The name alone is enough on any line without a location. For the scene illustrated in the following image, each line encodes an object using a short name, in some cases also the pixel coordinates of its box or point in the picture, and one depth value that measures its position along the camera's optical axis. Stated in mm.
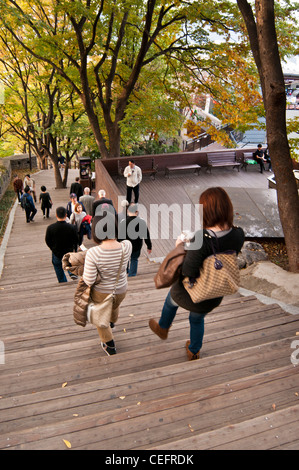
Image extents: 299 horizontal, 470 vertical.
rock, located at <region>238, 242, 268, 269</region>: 7347
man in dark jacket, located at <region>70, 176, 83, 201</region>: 11617
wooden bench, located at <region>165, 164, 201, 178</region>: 14477
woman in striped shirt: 3416
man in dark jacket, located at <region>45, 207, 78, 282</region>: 6027
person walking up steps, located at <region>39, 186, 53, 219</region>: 12546
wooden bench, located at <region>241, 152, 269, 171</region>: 15805
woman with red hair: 2918
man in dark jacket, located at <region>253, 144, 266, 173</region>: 15391
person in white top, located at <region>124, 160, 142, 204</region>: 10898
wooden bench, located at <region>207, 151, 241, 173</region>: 15359
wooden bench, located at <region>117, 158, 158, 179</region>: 14195
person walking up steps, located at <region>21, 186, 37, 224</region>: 12362
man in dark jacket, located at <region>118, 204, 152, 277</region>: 6023
